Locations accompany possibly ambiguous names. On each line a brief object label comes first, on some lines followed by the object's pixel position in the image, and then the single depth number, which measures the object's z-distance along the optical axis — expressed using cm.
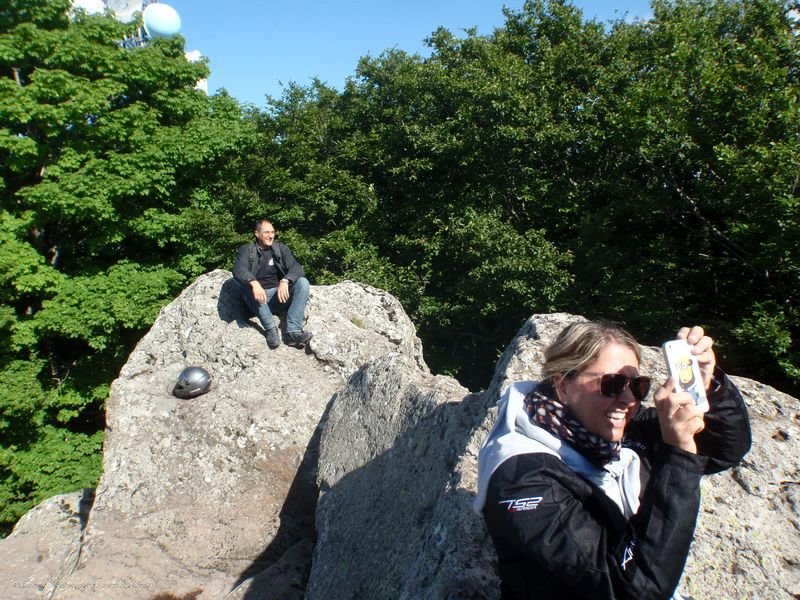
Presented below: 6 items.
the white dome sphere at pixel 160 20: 1930
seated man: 784
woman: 180
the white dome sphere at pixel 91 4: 1680
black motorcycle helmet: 764
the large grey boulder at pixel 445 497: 307
